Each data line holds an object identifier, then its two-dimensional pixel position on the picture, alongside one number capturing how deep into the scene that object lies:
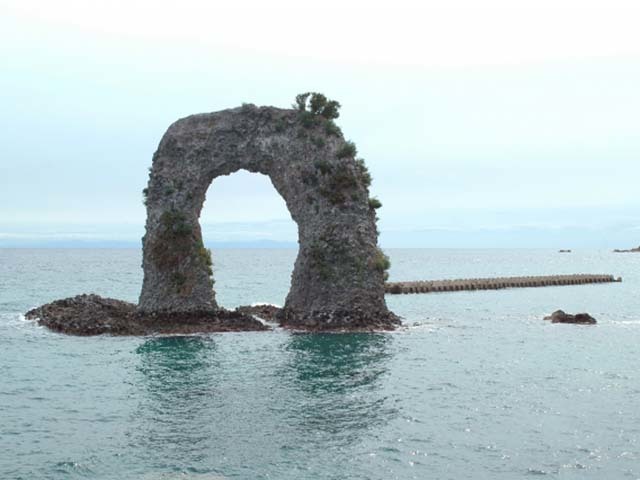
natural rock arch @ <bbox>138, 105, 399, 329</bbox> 48.41
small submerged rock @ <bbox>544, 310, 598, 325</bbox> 53.75
